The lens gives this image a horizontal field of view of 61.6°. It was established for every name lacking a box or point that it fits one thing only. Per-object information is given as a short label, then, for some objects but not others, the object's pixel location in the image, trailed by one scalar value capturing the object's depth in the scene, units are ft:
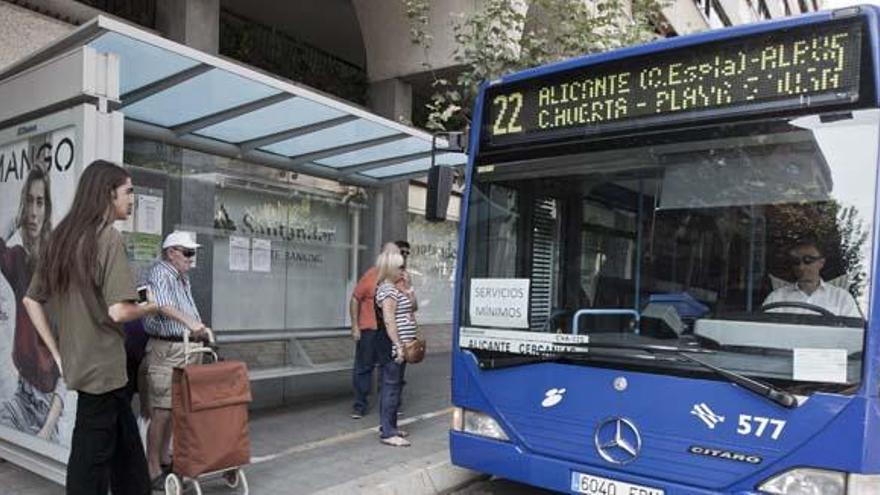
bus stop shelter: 13.44
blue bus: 10.89
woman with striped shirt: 19.72
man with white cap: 14.61
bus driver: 10.91
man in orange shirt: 23.04
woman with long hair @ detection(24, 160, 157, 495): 11.20
